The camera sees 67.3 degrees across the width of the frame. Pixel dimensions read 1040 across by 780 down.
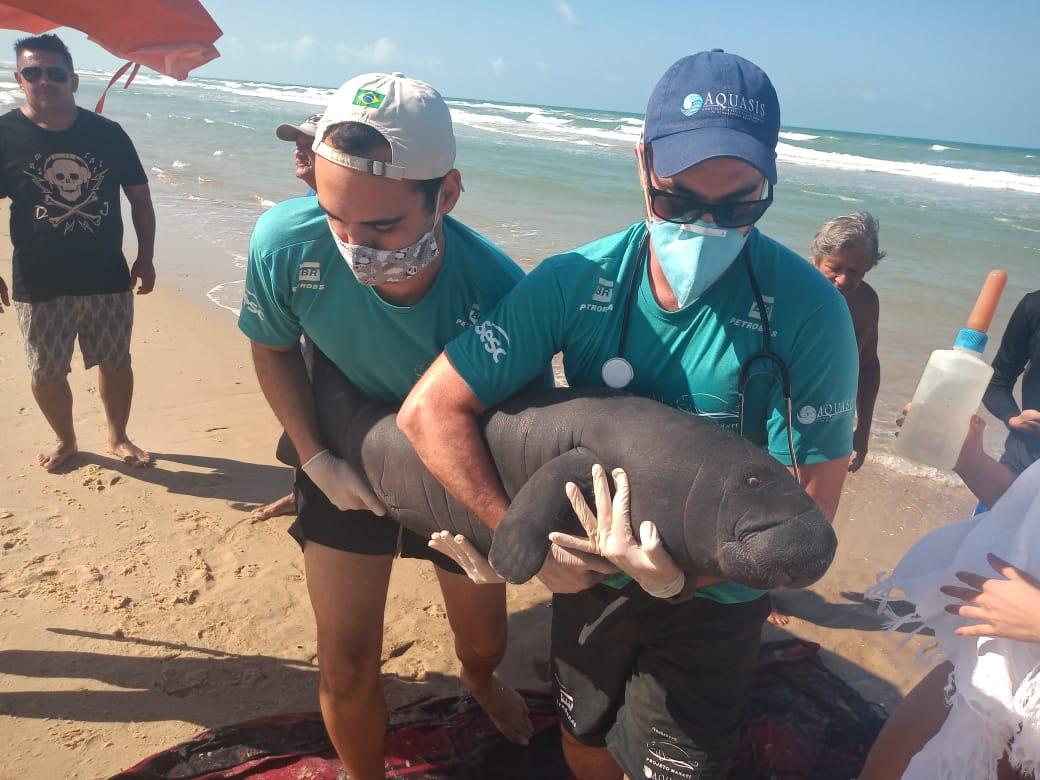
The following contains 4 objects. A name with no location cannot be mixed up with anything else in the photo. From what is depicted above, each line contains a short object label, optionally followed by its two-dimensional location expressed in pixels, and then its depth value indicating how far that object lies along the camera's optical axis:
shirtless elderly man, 4.16
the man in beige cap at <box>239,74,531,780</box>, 2.23
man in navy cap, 1.96
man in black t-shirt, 4.82
